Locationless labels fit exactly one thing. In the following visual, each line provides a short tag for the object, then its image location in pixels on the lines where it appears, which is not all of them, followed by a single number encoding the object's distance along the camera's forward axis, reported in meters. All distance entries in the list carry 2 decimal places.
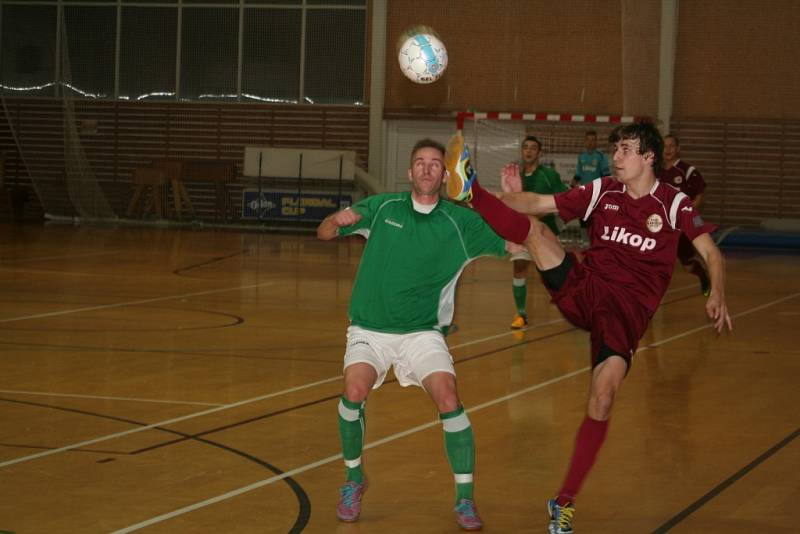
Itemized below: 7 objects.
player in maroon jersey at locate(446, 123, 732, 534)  5.18
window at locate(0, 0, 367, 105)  28.53
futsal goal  25.39
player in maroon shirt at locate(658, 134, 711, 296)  13.32
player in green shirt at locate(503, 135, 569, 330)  12.27
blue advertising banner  27.72
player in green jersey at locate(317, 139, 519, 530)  5.23
